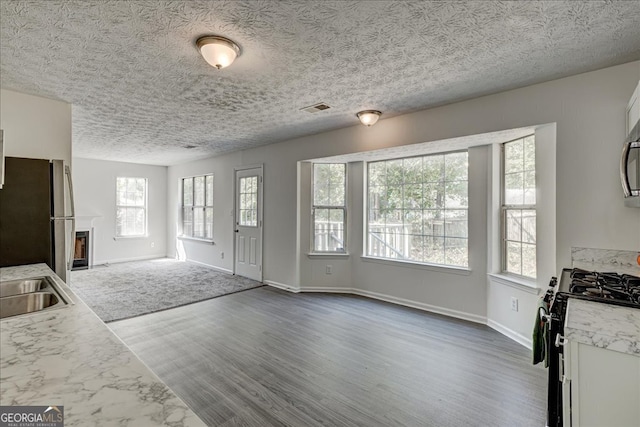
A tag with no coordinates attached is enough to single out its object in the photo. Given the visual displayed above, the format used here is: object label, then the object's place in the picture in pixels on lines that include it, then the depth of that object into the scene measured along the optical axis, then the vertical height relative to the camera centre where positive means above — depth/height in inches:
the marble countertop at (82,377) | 26.9 -18.1
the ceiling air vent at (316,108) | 132.2 +47.7
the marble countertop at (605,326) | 45.4 -18.3
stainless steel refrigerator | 104.7 -0.7
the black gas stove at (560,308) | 59.4 -19.8
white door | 219.9 -7.4
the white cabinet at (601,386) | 44.8 -26.8
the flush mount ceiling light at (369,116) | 137.8 +45.0
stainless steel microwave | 69.3 +11.6
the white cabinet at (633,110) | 72.8 +27.2
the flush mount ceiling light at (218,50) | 79.7 +44.2
